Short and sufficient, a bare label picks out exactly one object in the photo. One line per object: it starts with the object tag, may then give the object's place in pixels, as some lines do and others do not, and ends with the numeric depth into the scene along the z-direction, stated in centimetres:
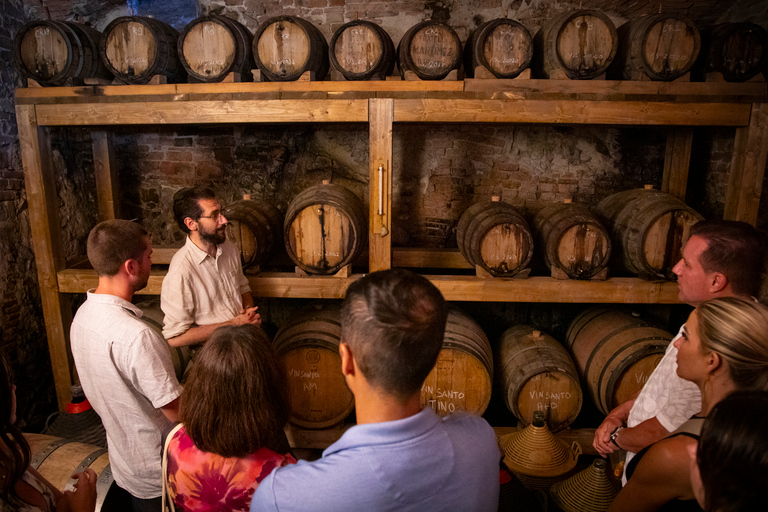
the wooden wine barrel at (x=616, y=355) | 314
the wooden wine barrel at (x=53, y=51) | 325
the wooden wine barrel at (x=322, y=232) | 322
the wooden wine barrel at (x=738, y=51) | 307
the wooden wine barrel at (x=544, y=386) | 320
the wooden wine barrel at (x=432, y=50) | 313
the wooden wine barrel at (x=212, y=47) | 320
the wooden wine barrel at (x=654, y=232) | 310
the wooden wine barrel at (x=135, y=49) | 322
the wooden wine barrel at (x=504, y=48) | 310
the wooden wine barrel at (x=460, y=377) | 323
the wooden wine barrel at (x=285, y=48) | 317
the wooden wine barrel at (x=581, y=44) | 304
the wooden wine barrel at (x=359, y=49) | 315
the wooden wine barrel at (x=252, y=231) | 338
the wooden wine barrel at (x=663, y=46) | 300
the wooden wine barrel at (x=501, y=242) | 322
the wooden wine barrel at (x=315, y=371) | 330
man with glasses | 285
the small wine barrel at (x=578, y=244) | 320
